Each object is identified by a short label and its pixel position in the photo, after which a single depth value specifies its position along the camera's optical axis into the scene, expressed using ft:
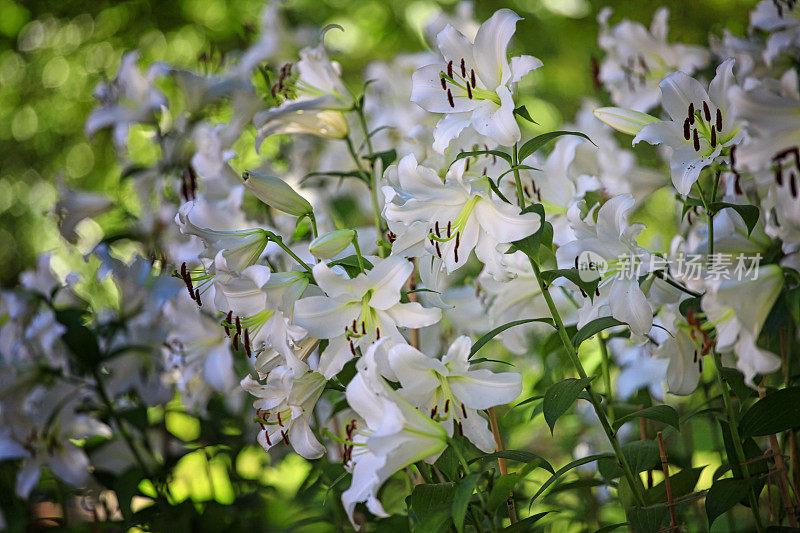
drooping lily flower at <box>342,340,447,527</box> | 10.02
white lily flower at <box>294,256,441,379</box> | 10.37
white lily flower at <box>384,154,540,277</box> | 10.48
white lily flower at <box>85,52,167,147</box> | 13.39
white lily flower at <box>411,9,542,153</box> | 10.49
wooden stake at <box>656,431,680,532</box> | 10.95
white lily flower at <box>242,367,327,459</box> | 10.54
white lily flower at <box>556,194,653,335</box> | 10.56
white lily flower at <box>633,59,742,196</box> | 10.54
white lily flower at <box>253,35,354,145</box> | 11.39
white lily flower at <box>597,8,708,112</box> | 12.72
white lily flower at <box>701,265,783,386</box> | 10.07
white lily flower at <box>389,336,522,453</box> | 10.32
